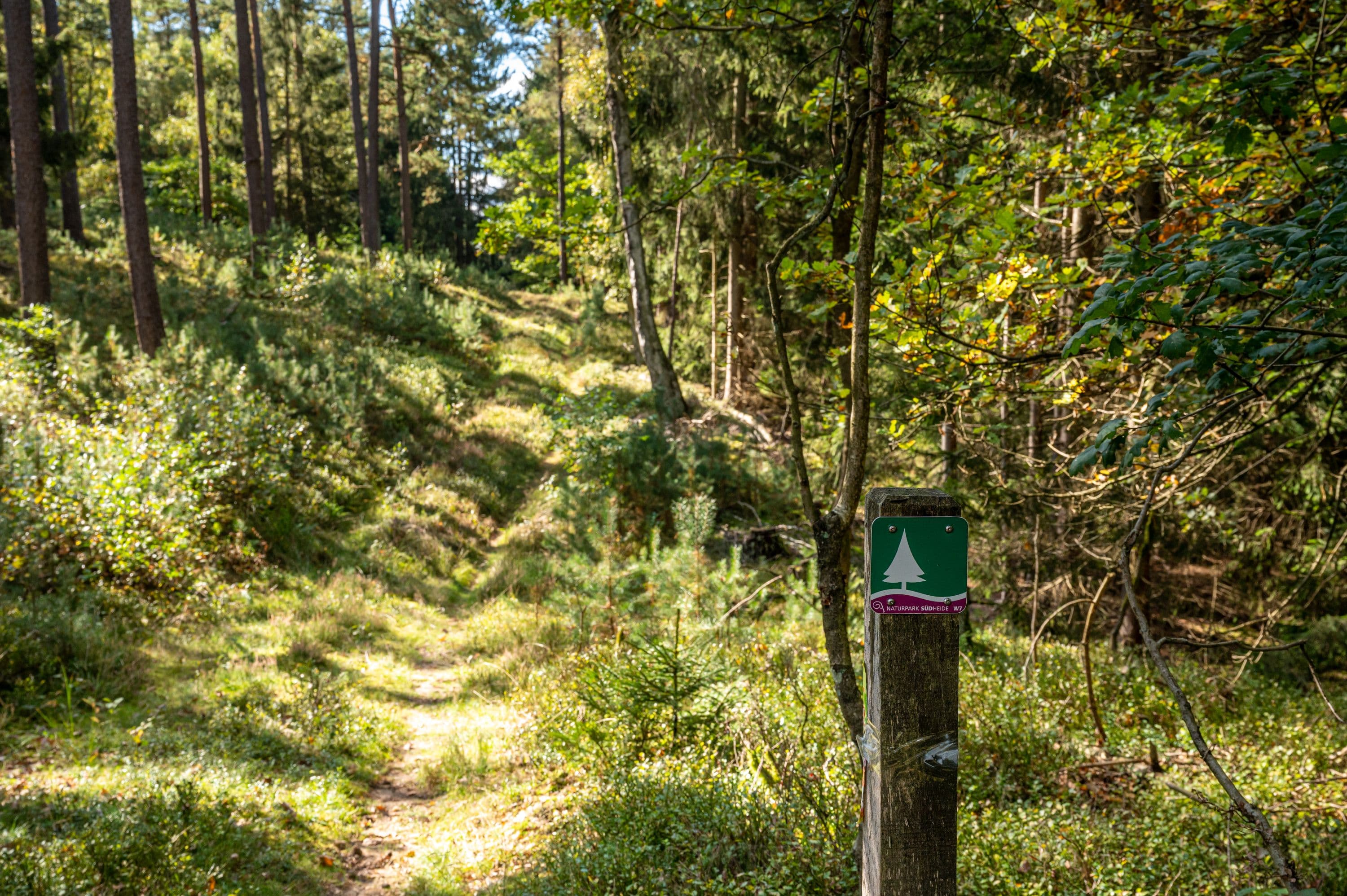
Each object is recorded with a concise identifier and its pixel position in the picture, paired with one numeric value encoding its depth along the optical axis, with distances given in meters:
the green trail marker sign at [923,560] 1.84
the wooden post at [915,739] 1.87
